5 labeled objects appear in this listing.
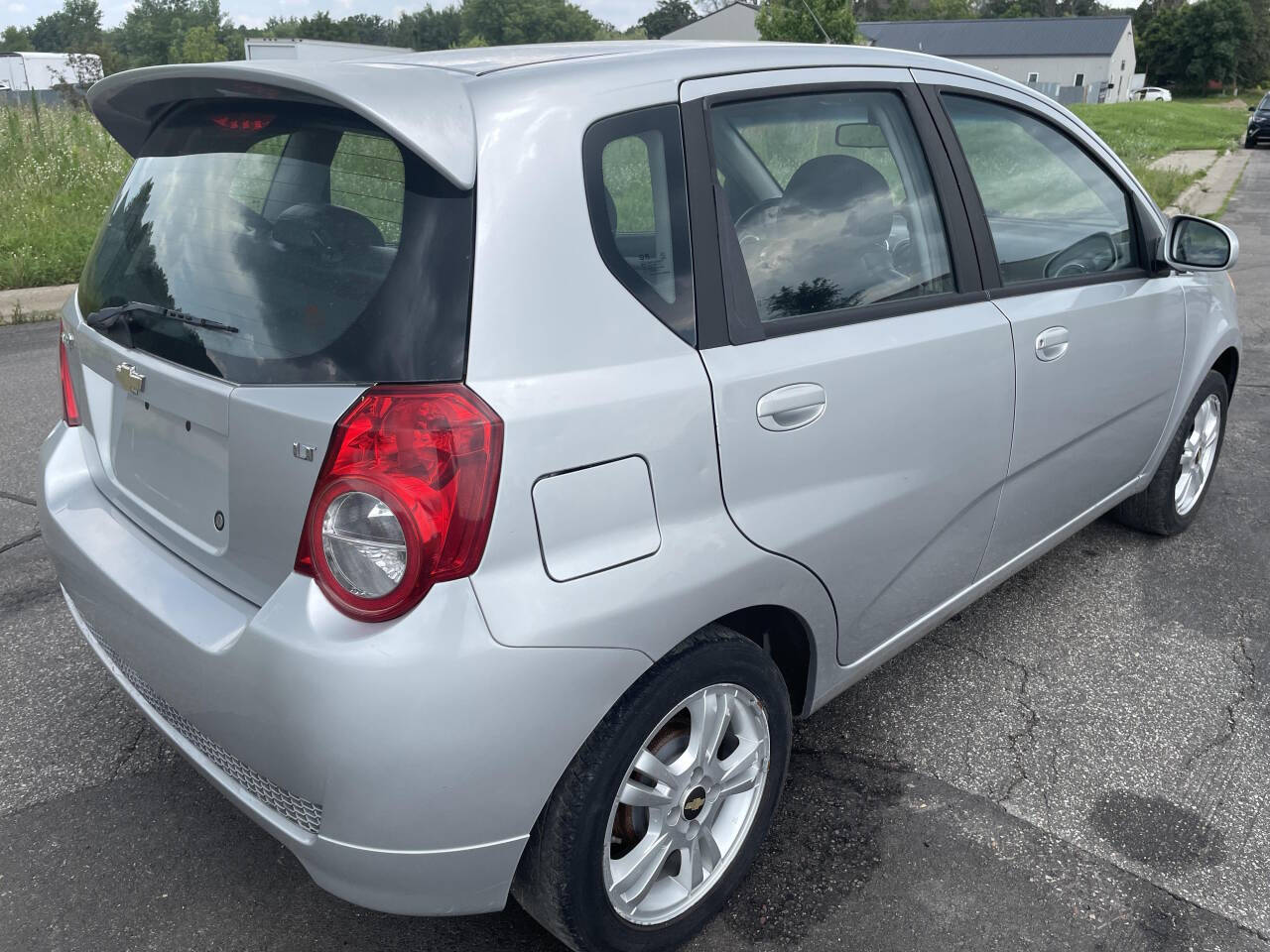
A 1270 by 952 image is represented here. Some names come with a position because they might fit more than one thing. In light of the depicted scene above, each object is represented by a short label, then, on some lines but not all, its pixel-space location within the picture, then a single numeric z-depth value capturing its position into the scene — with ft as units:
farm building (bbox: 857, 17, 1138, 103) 239.91
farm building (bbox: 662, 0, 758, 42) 233.76
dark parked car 106.93
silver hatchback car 5.61
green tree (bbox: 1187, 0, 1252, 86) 277.85
